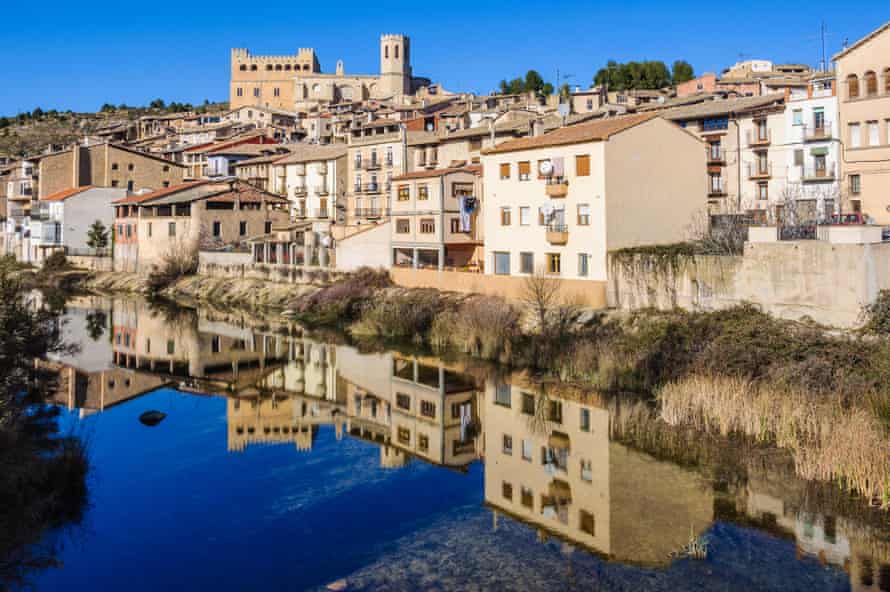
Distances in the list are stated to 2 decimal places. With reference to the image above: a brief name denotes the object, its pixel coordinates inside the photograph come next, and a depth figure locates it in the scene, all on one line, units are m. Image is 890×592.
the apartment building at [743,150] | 37.16
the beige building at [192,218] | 52.12
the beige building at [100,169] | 66.00
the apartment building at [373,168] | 50.19
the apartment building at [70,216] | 61.06
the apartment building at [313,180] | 54.41
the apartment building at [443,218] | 37.47
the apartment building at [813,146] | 35.53
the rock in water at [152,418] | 21.08
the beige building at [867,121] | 32.69
